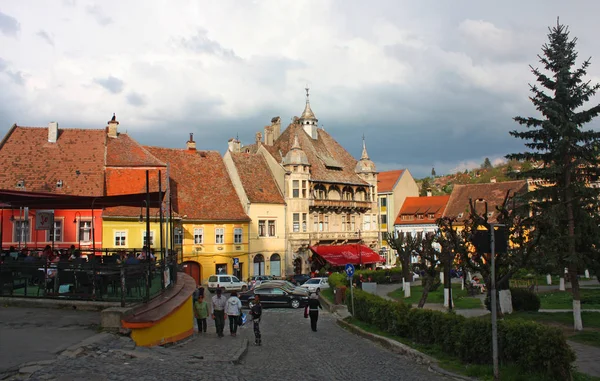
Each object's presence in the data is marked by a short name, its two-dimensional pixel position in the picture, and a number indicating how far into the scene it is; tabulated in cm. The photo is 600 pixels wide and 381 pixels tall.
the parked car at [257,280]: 4360
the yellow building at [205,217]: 5006
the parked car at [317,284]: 4208
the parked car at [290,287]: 3572
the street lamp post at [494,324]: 1230
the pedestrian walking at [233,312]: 1889
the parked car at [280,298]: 3488
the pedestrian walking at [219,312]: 1847
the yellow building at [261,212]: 5456
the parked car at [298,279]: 4902
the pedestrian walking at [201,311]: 1878
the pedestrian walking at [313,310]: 2264
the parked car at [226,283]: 4303
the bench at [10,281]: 1627
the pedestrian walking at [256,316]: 1836
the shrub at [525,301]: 2445
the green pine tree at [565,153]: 2236
